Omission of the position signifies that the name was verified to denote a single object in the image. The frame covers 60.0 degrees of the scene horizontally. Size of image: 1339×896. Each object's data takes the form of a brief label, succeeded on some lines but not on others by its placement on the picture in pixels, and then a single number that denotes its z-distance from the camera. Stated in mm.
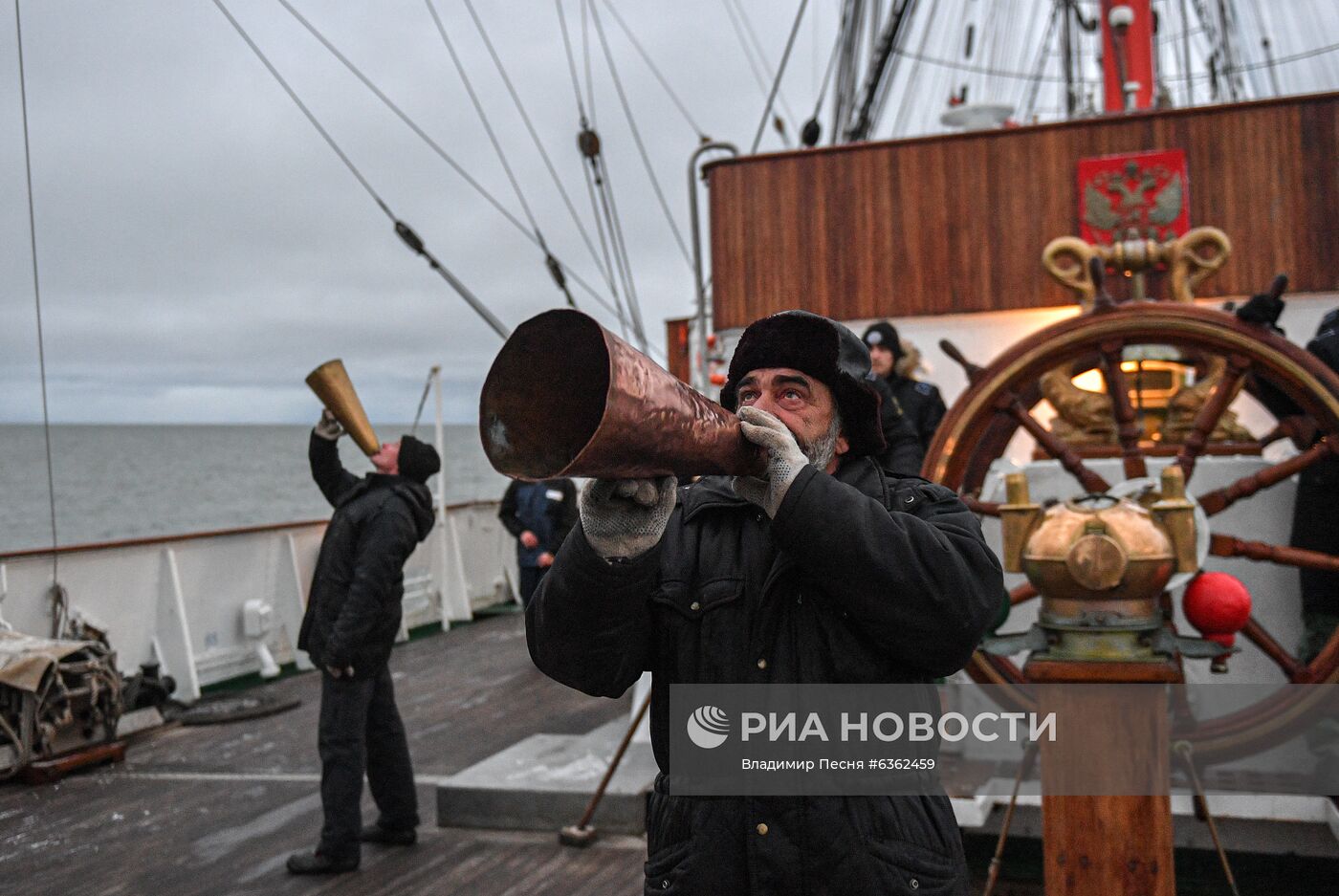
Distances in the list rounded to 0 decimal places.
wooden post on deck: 2160
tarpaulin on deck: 4984
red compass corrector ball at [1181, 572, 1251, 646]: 2469
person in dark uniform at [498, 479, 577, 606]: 7684
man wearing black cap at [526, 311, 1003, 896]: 1396
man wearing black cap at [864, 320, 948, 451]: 4215
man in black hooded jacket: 3783
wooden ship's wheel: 3059
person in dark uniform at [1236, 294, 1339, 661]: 3217
